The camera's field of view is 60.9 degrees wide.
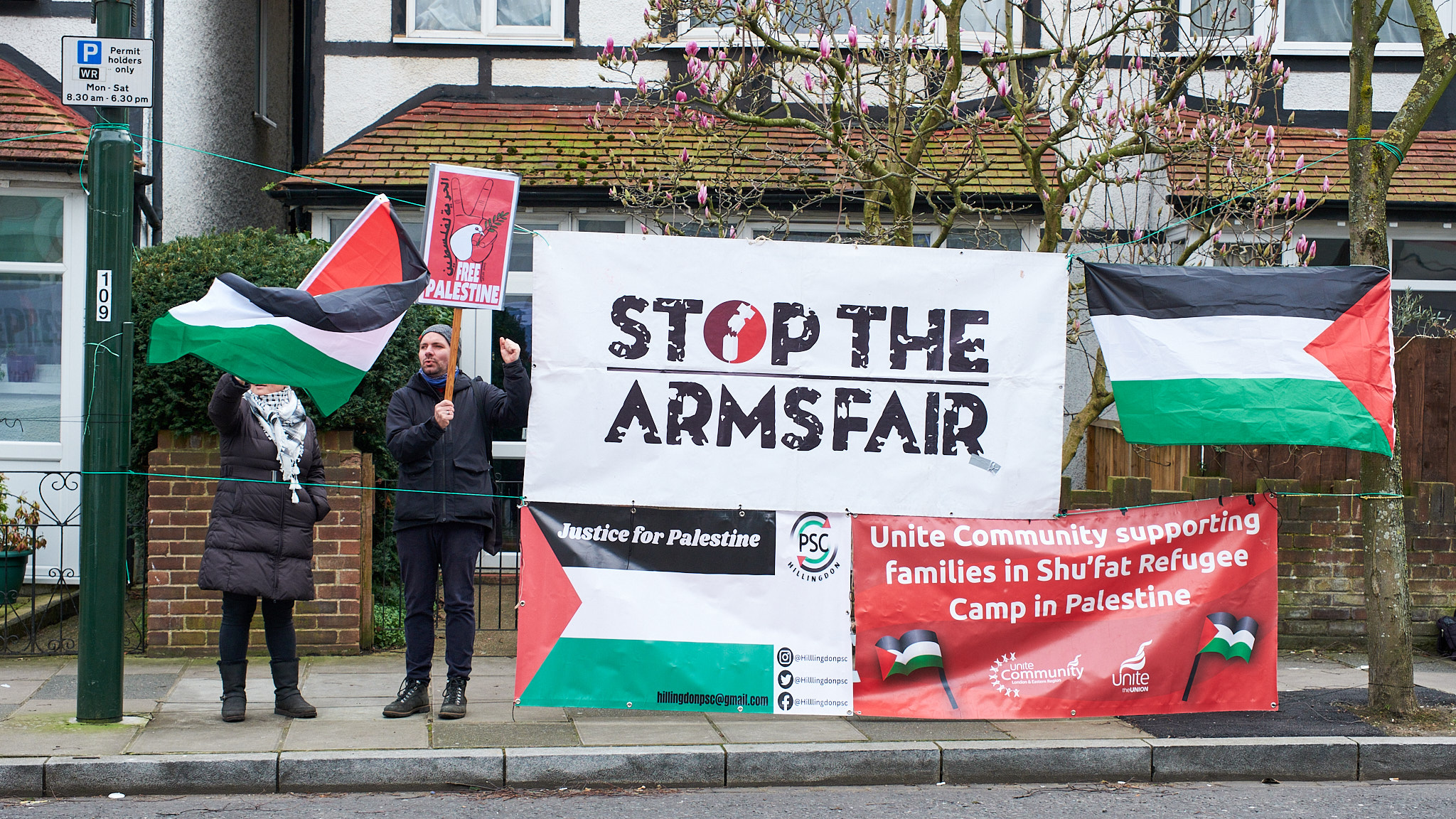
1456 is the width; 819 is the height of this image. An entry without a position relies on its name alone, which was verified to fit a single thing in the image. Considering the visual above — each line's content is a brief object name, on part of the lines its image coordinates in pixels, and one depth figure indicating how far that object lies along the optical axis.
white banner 5.85
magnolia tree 7.78
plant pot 8.55
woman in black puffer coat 5.93
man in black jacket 6.04
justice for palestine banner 5.82
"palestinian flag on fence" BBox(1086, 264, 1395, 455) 5.94
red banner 5.98
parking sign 5.82
